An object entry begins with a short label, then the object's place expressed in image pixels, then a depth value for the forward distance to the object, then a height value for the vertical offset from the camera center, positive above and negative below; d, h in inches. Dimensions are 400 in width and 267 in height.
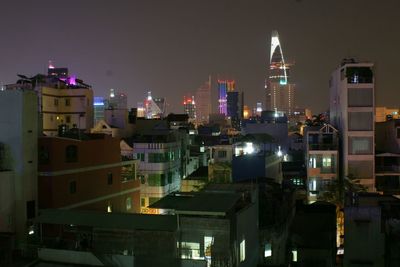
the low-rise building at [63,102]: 1655.8 +93.4
